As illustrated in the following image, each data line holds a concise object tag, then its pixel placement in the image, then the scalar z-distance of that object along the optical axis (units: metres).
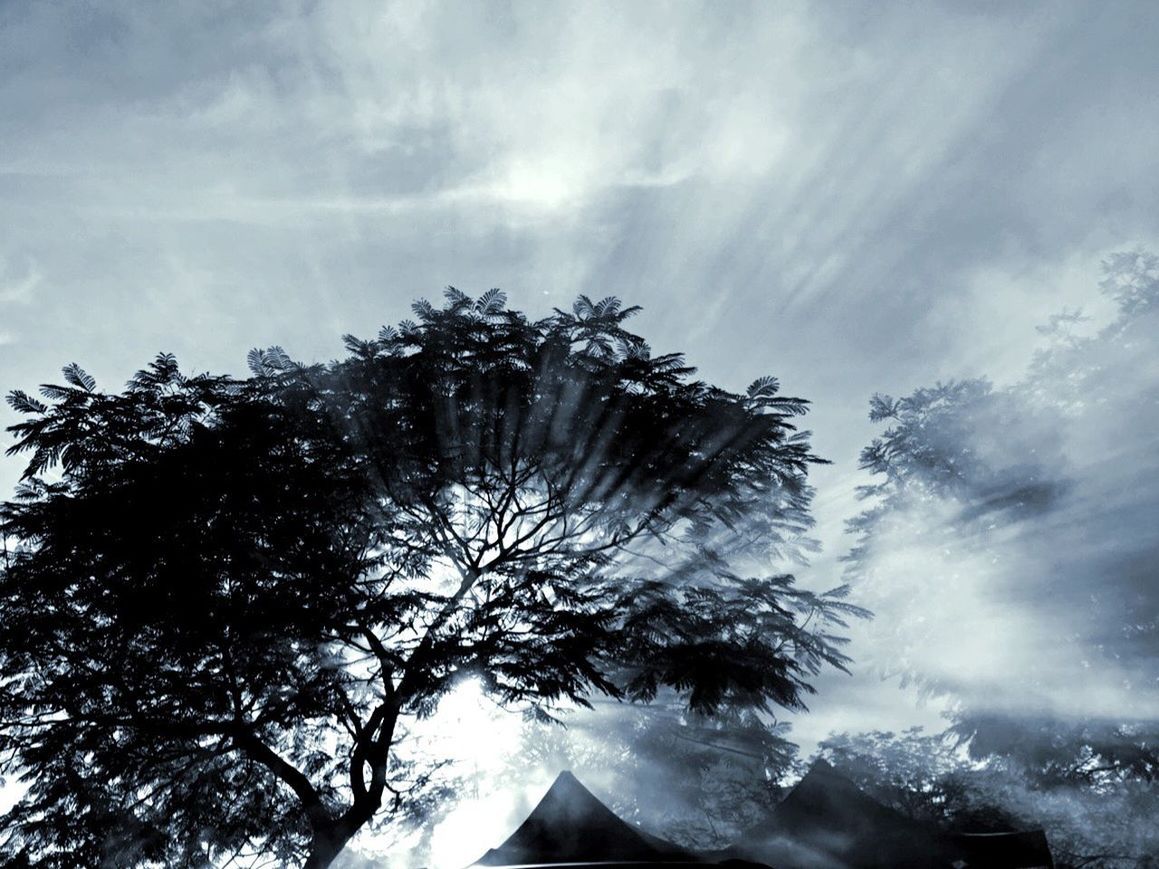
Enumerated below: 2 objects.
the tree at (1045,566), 17.67
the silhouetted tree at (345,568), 7.71
